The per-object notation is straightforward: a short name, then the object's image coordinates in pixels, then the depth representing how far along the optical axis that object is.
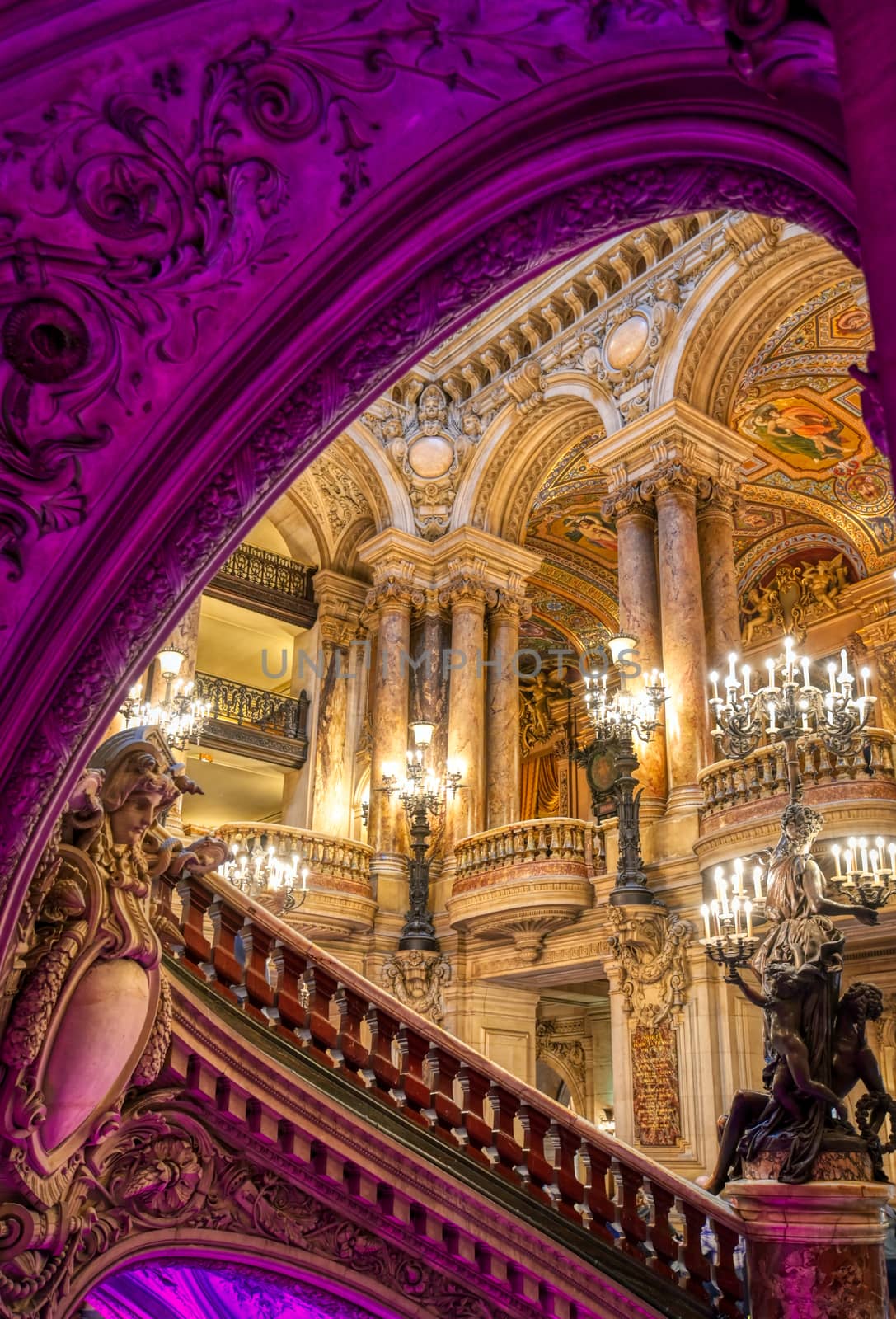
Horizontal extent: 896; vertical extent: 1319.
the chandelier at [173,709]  12.09
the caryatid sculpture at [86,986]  3.42
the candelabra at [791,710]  8.62
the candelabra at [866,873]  8.20
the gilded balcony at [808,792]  9.39
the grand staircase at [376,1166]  4.41
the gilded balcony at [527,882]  12.57
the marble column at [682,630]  11.75
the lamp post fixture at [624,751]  11.31
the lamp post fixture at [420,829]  13.60
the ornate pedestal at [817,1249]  4.95
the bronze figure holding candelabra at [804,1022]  5.47
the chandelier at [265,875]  13.10
